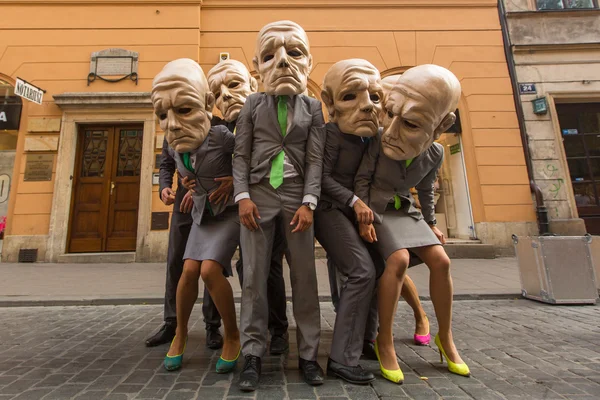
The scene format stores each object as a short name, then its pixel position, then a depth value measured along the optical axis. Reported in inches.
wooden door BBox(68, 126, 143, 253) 265.4
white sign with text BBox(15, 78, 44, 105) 225.3
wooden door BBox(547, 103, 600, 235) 292.0
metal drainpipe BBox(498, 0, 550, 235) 267.3
